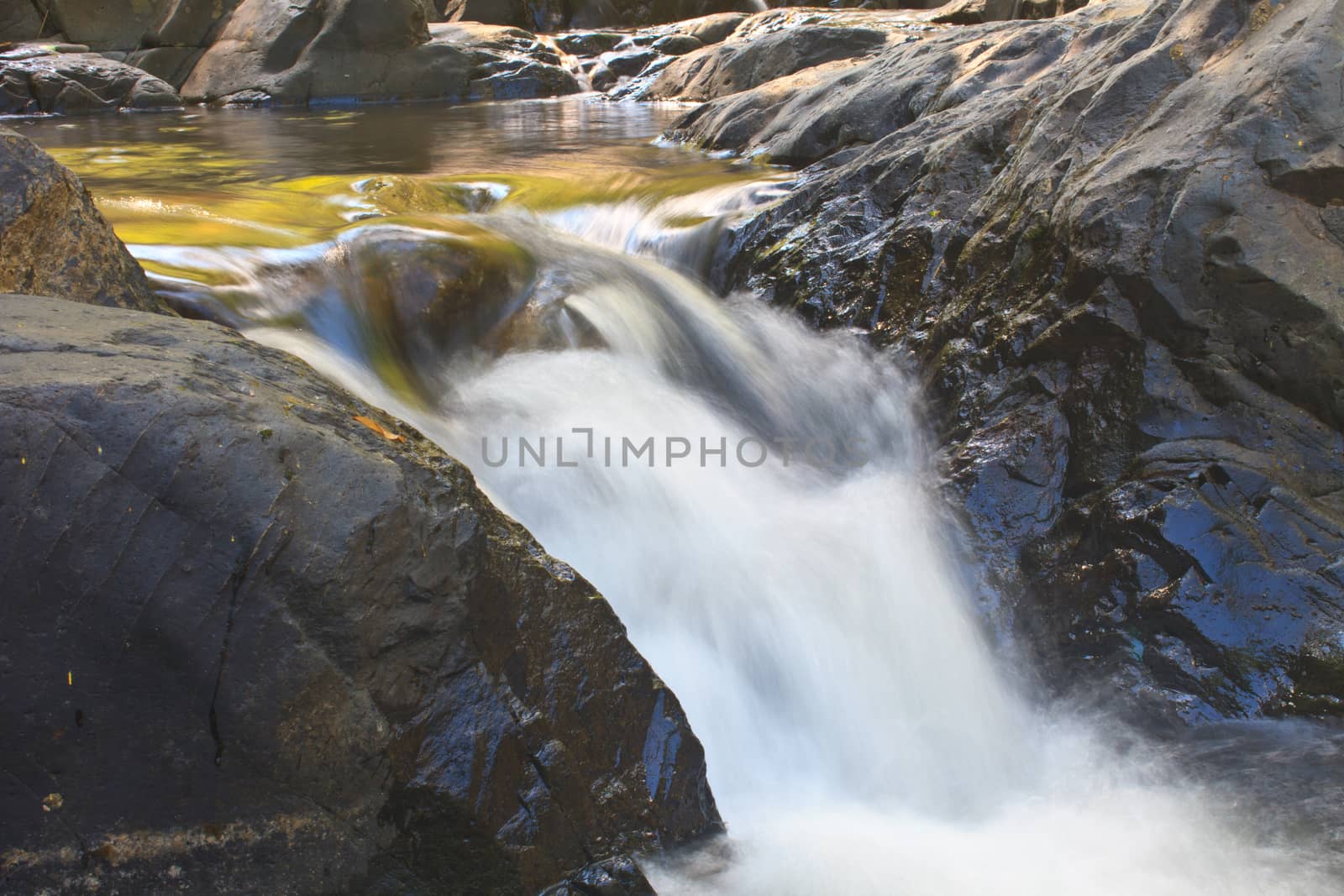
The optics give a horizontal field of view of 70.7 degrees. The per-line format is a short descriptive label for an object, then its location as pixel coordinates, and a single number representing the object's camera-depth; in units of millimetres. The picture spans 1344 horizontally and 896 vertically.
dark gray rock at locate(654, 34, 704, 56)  20172
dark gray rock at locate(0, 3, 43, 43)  20125
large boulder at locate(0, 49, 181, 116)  17016
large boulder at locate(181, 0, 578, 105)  19312
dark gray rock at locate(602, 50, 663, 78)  20250
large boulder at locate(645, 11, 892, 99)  12594
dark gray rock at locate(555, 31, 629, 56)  21672
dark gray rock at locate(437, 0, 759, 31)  24688
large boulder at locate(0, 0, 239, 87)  20125
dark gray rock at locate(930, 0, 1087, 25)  12733
